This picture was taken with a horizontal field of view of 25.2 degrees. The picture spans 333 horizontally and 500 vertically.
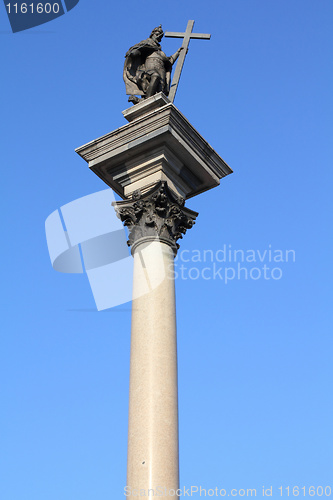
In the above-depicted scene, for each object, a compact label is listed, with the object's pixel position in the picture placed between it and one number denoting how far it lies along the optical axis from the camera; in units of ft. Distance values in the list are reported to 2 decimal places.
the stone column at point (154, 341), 42.96
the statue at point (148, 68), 59.88
